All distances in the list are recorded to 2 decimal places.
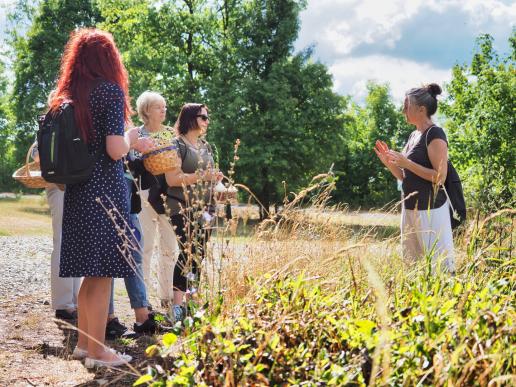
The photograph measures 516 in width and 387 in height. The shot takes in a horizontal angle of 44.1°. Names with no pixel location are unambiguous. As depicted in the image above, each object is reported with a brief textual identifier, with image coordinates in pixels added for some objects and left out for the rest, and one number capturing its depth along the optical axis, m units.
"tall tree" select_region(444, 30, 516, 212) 17.53
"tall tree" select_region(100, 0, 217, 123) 27.45
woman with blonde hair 5.27
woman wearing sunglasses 5.06
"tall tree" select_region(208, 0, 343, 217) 24.88
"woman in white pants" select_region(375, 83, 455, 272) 4.78
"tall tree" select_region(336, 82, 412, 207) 44.59
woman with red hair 3.83
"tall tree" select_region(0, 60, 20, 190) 46.88
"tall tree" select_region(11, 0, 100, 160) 33.22
